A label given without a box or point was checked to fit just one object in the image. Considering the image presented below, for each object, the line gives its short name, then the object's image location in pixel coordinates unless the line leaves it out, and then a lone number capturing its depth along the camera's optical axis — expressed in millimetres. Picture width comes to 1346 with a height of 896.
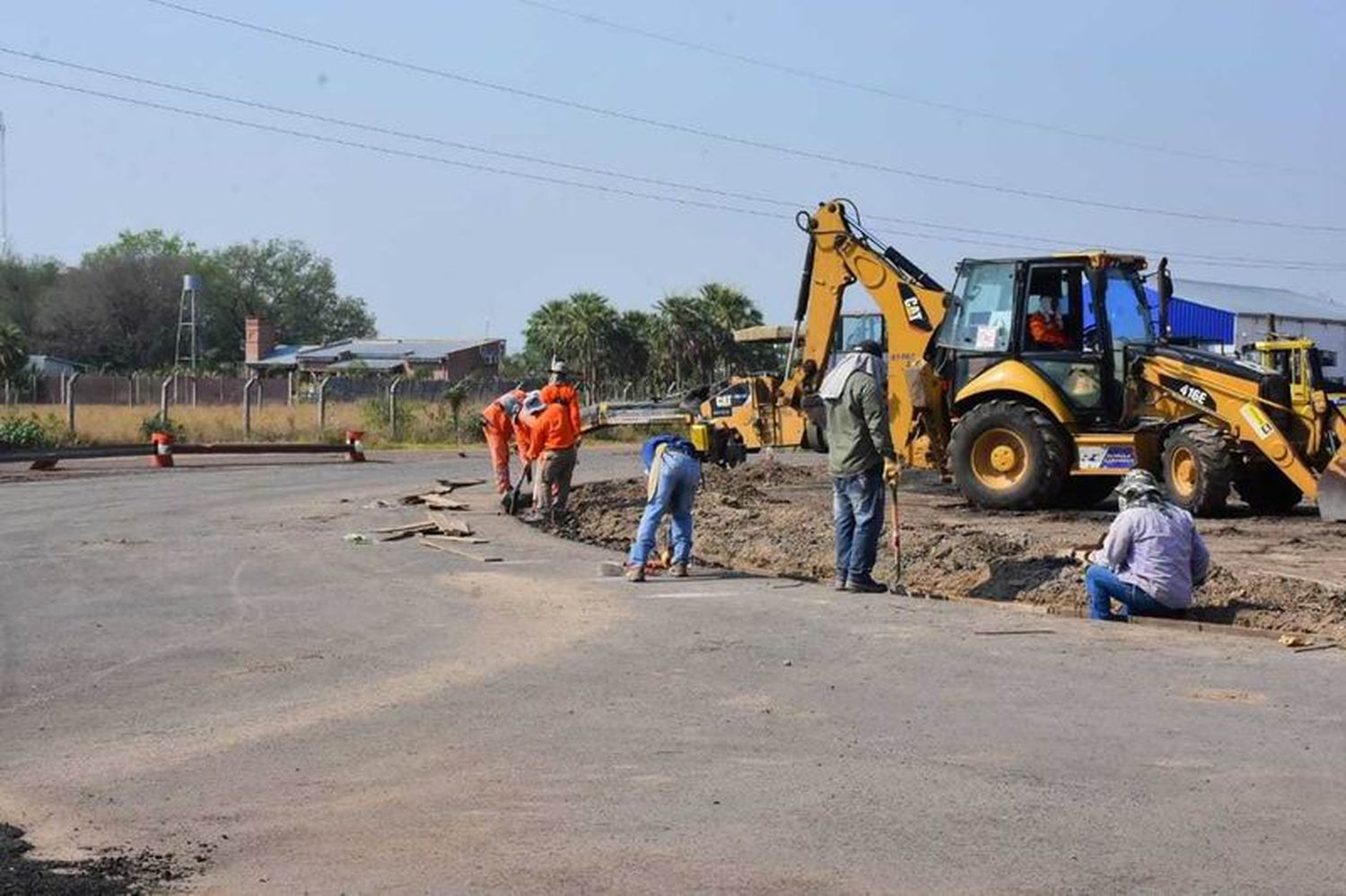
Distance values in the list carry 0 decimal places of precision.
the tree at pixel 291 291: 123188
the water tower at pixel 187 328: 94875
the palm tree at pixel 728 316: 62875
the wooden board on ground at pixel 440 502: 22109
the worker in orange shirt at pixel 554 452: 19797
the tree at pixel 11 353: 62250
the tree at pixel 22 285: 109312
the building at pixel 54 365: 84875
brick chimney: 98812
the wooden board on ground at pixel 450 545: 16406
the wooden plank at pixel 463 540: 18109
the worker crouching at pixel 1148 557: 11625
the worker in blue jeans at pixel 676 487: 14727
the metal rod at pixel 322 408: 46447
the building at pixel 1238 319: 51281
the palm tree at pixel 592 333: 65275
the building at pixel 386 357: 87812
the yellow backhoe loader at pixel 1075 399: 18922
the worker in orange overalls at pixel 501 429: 22344
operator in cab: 20516
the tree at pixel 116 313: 101312
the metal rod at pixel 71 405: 40531
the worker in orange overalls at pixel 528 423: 20234
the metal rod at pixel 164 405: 42781
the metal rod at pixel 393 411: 47719
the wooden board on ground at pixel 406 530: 18812
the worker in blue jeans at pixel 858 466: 13836
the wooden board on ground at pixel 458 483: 26531
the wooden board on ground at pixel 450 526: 18844
